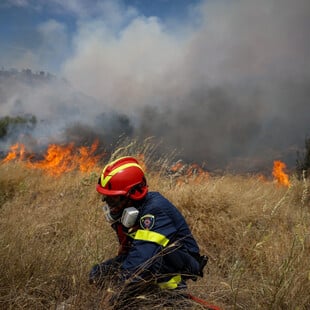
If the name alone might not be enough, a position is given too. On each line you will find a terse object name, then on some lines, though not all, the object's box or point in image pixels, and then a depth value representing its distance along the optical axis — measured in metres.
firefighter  2.01
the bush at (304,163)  10.14
